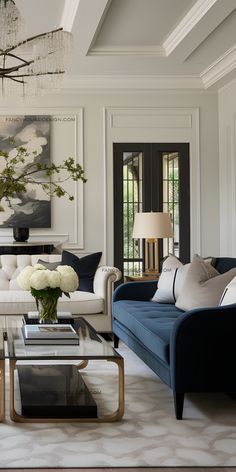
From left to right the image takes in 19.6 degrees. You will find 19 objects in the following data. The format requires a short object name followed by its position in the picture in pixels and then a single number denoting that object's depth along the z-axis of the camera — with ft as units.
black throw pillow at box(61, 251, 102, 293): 22.10
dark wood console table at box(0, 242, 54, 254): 25.31
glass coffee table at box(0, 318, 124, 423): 12.07
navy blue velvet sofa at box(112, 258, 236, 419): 12.34
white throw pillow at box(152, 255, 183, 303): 18.60
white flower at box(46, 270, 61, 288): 14.44
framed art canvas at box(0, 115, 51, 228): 27.43
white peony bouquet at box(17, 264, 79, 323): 14.40
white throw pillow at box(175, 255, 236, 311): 15.38
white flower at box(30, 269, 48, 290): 14.34
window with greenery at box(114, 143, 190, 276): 28.40
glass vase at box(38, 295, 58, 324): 14.75
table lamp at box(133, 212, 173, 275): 23.25
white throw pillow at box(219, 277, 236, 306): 13.21
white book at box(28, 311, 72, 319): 15.43
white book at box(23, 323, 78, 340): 13.26
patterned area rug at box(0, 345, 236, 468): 10.09
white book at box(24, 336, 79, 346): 13.07
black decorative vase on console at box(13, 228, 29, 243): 26.45
